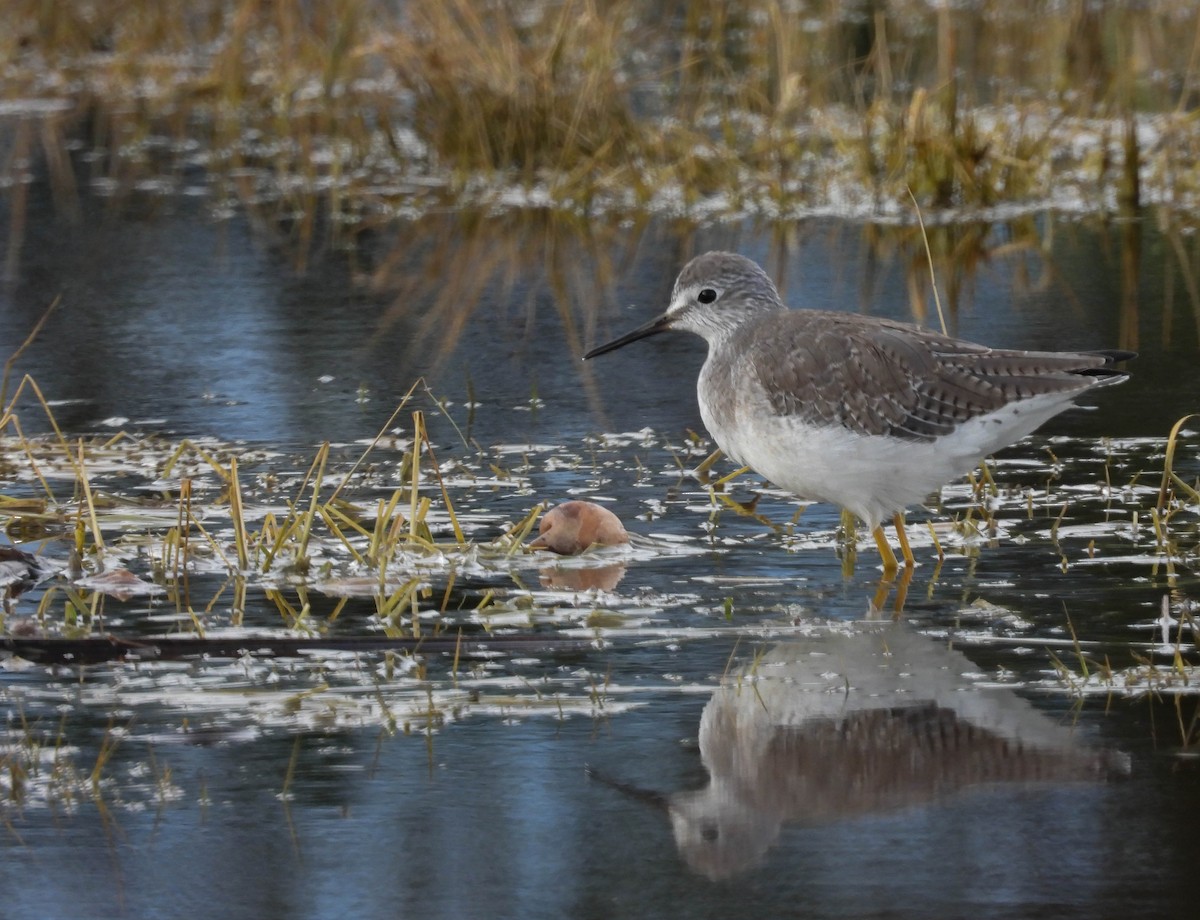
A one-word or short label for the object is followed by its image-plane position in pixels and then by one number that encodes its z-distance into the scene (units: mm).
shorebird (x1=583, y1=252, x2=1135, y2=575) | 11617
